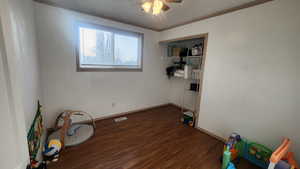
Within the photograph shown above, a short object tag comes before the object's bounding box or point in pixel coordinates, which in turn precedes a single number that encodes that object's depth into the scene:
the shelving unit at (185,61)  2.83
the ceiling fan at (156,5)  1.53
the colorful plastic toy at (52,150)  1.62
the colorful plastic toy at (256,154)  1.28
